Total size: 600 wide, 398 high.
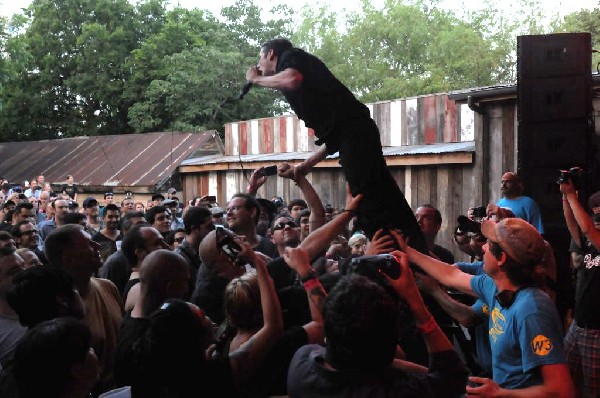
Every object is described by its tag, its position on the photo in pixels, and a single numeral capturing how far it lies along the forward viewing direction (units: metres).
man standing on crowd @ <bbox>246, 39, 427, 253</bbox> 4.46
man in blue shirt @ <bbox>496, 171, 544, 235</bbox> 7.46
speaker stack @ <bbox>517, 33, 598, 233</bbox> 7.59
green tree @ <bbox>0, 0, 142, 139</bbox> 33.62
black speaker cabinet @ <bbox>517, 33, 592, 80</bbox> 7.67
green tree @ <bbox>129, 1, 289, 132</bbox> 28.19
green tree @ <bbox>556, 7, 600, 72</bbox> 28.97
